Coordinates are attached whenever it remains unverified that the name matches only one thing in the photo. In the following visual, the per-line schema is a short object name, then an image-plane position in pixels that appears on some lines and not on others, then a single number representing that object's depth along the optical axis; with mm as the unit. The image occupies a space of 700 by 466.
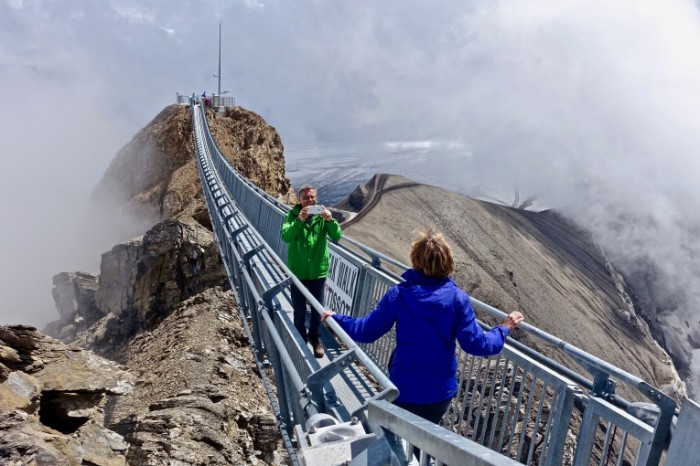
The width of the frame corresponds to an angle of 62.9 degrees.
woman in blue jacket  3420
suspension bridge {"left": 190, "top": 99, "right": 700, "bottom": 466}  2137
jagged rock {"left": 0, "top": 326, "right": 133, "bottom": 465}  5549
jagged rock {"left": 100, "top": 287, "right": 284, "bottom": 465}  7711
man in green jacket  5996
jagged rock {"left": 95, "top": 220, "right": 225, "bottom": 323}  15609
